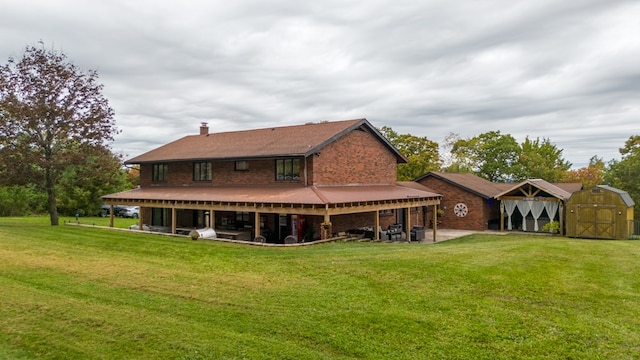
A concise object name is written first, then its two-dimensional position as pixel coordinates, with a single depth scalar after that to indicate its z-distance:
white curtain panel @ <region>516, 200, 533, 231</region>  28.83
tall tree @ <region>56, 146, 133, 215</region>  25.94
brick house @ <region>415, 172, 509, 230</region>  30.36
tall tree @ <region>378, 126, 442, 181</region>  46.53
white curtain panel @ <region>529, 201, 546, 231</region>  28.36
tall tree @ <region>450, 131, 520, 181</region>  52.41
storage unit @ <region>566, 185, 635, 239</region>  24.16
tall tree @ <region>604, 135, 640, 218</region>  37.41
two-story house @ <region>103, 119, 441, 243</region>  20.73
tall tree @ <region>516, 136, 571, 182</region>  49.72
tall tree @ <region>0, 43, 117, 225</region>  24.02
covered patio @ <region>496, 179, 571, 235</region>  27.78
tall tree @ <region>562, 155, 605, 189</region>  53.70
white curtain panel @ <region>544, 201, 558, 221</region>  27.78
